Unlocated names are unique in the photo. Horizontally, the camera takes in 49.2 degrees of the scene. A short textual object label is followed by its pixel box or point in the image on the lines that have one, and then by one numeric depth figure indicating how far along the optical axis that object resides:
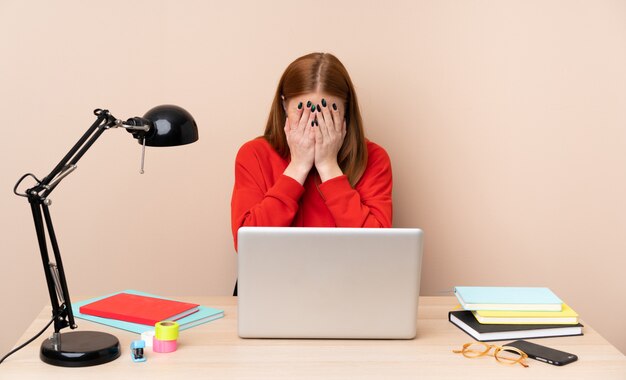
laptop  1.30
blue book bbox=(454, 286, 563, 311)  1.47
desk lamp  1.21
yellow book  1.45
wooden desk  1.18
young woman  1.95
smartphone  1.26
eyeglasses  1.27
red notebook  1.46
